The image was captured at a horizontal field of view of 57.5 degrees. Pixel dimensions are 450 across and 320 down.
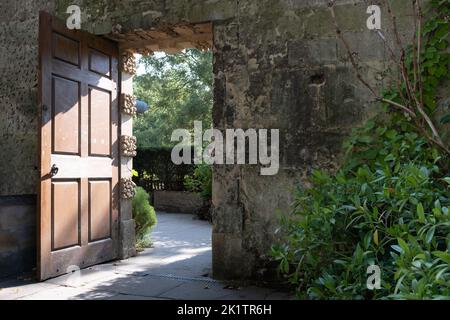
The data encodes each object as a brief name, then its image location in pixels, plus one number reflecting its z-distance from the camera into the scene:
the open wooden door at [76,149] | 3.58
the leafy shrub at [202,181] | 7.93
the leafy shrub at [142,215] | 5.25
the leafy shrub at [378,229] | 1.66
